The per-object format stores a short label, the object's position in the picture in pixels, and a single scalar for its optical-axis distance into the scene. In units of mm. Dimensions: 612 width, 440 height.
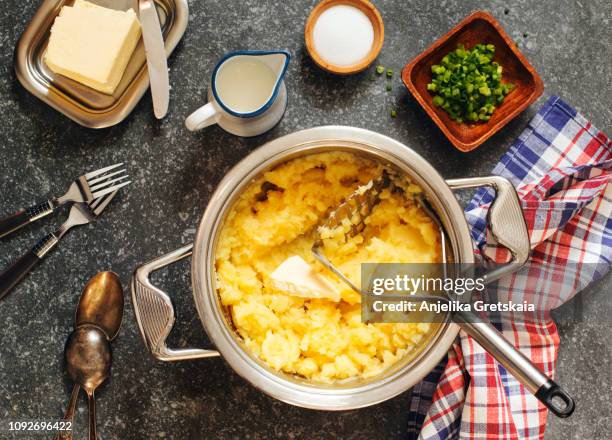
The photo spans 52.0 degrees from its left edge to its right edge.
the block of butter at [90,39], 1386
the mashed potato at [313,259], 1288
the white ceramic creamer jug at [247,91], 1346
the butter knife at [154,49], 1341
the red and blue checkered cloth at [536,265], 1377
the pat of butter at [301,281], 1295
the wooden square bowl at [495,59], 1393
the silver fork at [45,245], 1461
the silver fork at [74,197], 1451
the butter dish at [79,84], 1451
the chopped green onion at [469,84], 1397
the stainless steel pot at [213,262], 1199
